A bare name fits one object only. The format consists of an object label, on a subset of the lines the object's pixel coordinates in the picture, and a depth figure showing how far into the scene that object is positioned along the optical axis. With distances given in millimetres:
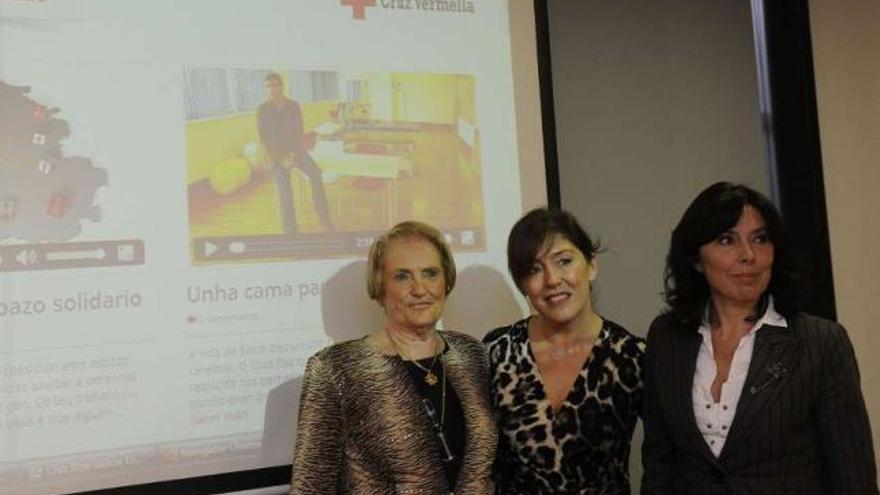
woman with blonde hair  1860
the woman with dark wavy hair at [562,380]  1822
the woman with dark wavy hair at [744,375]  1603
